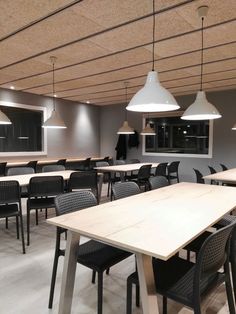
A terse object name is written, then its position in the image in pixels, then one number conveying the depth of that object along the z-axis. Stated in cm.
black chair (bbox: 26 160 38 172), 556
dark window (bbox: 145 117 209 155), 671
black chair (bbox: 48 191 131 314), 170
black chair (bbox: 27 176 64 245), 321
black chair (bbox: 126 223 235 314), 127
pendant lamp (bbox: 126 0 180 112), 191
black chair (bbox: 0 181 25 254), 284
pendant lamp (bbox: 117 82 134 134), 587
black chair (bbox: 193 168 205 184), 445
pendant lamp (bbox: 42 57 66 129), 434
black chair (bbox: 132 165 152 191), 511
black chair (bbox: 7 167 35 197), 427
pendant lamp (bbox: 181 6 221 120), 276
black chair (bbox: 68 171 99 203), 370
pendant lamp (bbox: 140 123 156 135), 635
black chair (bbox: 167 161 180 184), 588
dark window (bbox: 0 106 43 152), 606
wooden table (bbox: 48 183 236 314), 130
